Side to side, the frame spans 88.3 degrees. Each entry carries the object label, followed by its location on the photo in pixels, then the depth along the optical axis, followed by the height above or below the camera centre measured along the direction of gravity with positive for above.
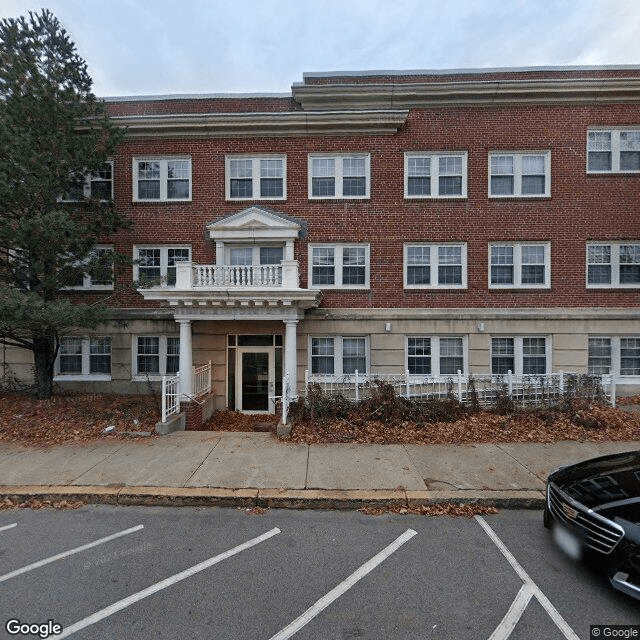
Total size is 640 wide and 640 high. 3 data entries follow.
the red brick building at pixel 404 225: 11.11 +3.14
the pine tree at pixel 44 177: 8.39 +3.77
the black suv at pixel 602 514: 3.05 -2.05
